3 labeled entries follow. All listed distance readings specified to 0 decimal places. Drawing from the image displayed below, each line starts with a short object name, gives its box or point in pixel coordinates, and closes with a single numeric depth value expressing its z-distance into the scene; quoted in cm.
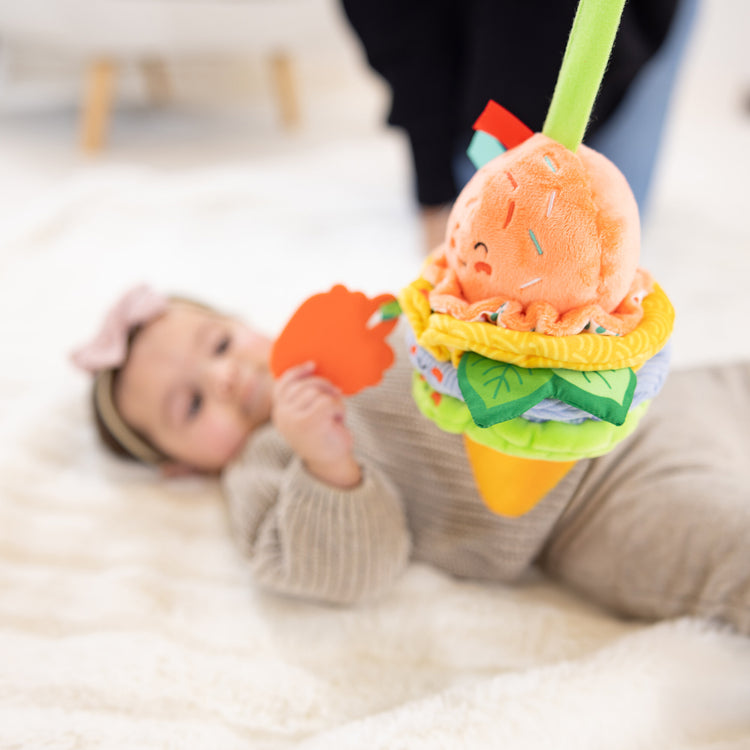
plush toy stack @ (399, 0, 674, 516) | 34
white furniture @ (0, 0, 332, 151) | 179
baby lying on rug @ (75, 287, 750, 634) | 58
